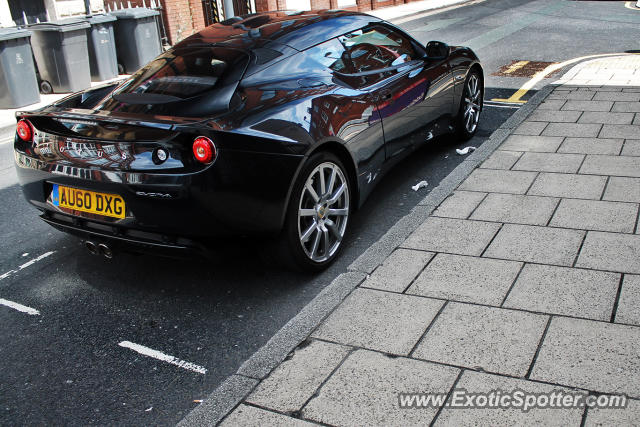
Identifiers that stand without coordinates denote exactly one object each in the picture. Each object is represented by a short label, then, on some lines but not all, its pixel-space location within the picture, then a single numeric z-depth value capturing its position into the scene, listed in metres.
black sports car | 3.44
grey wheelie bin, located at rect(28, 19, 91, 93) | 11.12
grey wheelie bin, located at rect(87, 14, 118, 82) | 12.12
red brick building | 16.38
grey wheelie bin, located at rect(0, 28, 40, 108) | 9.97
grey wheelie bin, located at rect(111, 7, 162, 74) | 12.88
